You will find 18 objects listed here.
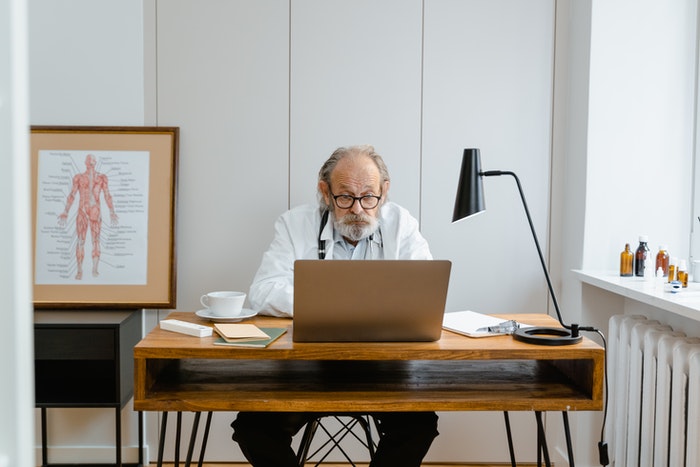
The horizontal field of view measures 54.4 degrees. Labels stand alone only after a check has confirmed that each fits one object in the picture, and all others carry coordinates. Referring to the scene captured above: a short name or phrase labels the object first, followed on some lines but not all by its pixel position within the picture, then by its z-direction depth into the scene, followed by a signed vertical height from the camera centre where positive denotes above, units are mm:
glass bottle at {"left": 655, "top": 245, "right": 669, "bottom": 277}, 2799 -169
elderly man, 2182 -149
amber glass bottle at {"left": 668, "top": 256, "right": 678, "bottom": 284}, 2625 -202
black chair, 3254 -1066
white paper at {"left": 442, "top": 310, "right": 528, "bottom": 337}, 1999 -341
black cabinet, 2783 -618
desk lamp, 2006 +55
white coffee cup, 2133 -303
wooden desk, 1783 -485
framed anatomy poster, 3137 -46
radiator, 2213 -635
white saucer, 2135 -342
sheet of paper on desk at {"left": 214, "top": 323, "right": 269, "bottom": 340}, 1875 -347
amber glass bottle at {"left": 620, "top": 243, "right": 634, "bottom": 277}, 2857 -193
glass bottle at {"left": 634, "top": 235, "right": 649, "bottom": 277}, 2842 -160
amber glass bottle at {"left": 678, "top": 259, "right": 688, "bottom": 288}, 2531 -207
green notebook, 1815 -359
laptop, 1744 -228
